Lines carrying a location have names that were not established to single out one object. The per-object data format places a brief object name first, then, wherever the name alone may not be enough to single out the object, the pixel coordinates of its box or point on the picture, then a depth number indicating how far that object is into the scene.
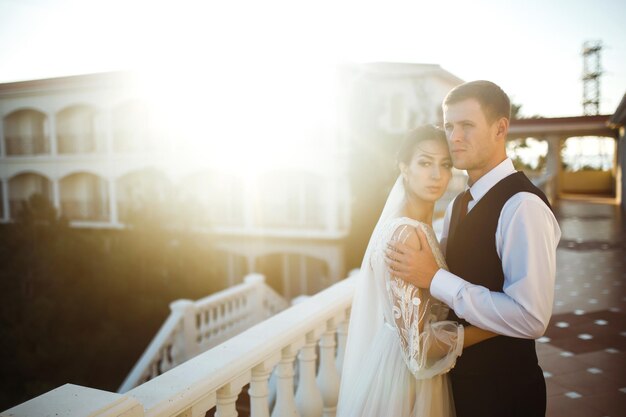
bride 1.91
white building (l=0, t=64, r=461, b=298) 20.56
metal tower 37.38
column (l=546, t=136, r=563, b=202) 22.19
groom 1.66
